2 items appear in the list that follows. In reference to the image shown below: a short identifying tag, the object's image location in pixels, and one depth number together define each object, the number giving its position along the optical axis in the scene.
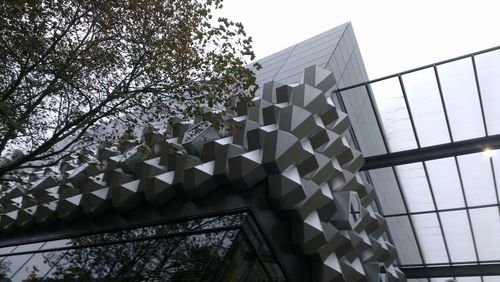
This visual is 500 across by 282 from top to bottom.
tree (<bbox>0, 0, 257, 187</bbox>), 11.12
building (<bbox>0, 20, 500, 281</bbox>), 11.43
